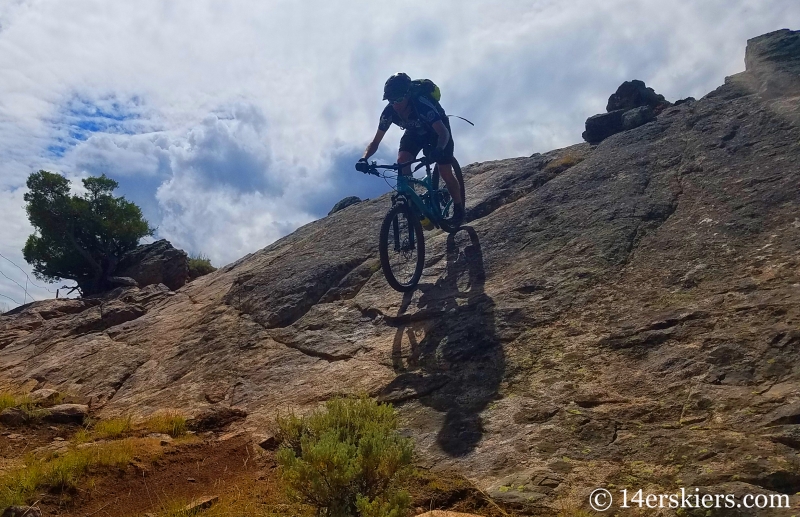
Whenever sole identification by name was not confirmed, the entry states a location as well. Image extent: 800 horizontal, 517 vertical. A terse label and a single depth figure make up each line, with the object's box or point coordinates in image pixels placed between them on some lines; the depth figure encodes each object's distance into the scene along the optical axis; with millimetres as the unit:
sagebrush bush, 3450
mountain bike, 8297
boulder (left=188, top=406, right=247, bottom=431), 6336
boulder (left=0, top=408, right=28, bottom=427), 6727
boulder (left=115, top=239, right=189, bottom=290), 16484
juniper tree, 20703
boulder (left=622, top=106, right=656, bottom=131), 12508
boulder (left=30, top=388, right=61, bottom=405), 7875
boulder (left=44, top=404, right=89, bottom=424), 7020
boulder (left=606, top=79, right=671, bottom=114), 14704
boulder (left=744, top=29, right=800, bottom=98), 10391
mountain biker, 8867
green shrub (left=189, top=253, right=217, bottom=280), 17781
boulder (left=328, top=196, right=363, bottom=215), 15807
